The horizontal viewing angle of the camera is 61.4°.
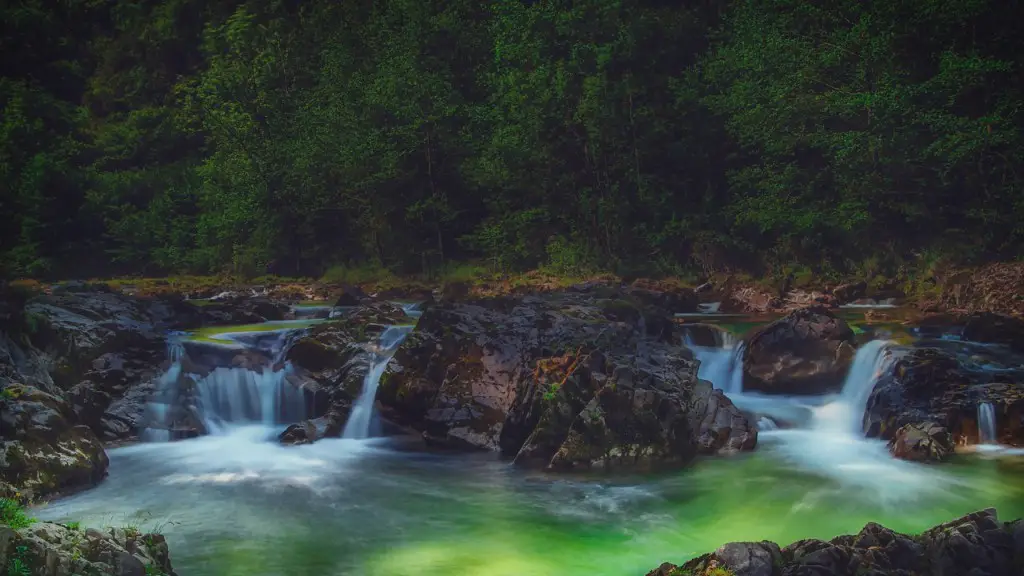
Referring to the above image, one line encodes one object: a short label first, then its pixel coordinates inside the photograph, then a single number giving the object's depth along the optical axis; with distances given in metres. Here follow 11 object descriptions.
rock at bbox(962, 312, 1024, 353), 13.97
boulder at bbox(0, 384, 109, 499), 9.83
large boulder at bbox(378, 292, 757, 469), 11.53
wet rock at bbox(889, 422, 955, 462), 11.23
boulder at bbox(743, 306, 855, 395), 14.42
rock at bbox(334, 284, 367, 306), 21.44
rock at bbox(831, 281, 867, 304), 20.77
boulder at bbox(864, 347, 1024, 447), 11.78
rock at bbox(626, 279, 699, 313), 20.35
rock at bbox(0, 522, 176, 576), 5.65
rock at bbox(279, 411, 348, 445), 13.28
